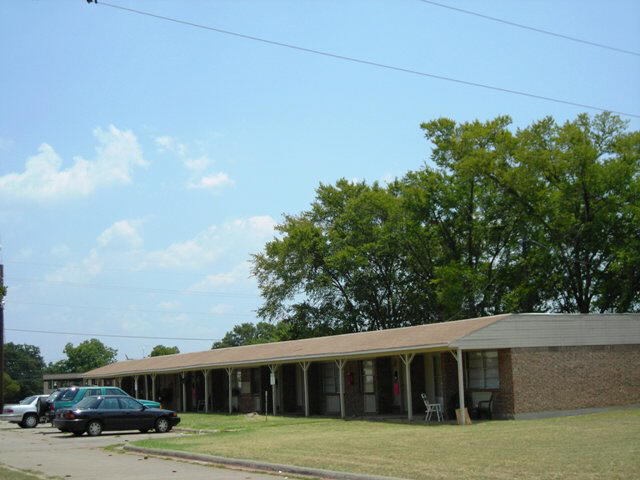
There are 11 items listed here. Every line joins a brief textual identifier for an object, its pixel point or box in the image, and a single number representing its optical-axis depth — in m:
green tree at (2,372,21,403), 95.81
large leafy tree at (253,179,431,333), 57.53
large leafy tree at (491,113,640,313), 43.34
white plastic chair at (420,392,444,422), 26.35
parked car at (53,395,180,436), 25.82
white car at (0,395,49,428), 34.81
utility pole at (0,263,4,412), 54.97
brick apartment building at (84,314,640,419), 25.45
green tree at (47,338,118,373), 141.50
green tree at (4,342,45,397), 125.12
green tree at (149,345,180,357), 109.12
